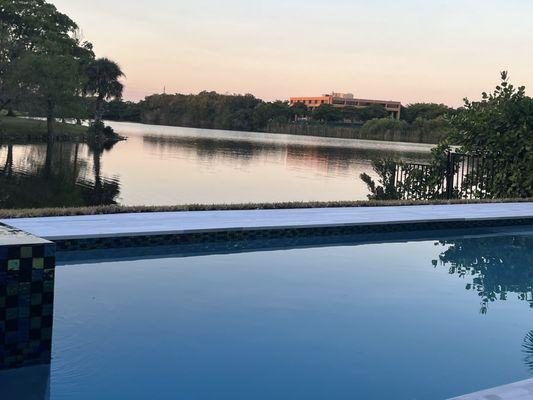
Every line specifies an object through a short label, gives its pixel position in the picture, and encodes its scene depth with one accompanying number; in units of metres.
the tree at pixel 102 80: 61.28
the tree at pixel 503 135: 12.70
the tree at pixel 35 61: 37.16
